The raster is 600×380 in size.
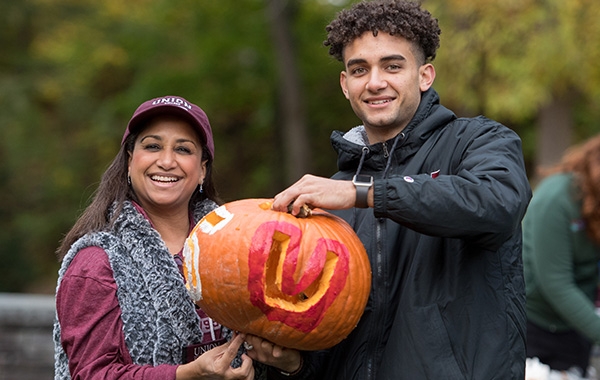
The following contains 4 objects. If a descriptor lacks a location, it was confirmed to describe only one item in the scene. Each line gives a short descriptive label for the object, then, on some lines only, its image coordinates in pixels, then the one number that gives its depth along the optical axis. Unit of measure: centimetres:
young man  259
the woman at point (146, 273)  291
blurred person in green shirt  432
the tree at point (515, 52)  1012
